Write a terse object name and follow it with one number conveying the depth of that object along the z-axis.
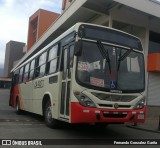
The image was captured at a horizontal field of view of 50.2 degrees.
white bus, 4.57
